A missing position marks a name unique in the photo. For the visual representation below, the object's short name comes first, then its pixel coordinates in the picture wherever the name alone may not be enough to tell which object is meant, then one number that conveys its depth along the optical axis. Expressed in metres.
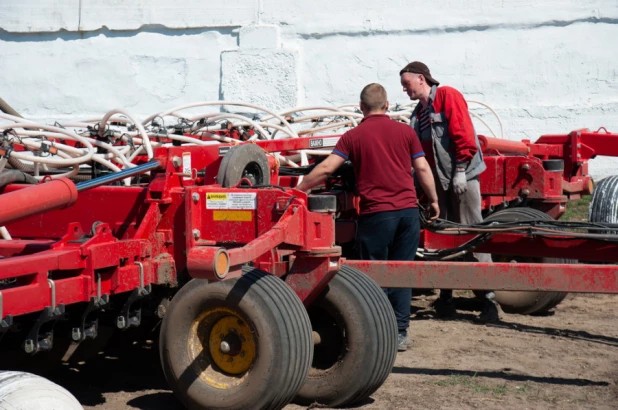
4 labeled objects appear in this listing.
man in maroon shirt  11.77
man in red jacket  13.62
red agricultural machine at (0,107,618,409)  8.82
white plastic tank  6.75
